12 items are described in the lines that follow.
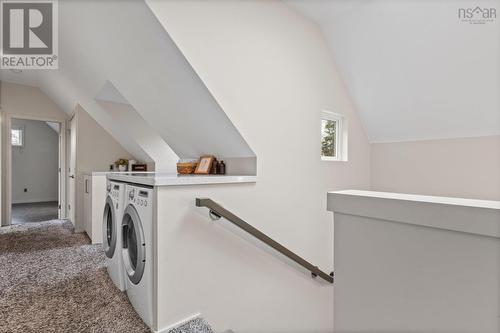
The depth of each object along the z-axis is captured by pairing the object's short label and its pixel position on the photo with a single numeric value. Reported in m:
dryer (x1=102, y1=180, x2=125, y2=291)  2.04
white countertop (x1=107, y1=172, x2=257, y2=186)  1.68
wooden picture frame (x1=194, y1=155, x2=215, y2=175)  2.61
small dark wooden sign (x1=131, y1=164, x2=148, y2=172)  4.09
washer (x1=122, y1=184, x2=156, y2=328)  1.65
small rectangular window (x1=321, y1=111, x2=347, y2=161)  3.54
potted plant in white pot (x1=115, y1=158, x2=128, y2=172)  4.04
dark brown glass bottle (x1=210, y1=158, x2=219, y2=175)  2.64
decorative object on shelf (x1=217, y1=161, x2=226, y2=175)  2.60
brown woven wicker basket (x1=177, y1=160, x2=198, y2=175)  2.82
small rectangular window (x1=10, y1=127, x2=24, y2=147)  6.68
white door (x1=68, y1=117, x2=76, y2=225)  4.01
